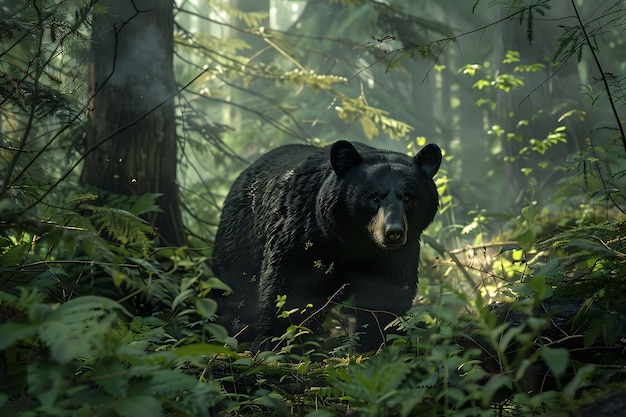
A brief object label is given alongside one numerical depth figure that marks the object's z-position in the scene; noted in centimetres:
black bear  486
